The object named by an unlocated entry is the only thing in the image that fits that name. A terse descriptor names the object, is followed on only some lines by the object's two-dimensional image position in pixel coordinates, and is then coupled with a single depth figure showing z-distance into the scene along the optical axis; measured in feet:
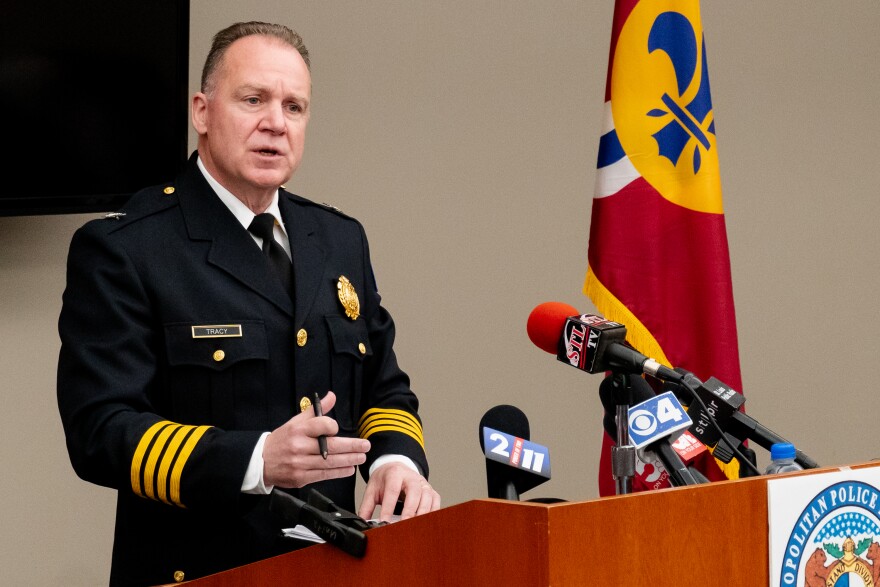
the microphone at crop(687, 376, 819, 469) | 18.29
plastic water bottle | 18.10
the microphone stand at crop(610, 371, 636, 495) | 18.06
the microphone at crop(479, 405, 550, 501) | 18.04
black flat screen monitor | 22.06
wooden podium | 17.32
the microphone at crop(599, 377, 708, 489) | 18.07
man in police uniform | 18.98
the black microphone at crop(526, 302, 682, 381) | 18.30
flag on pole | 22.45
